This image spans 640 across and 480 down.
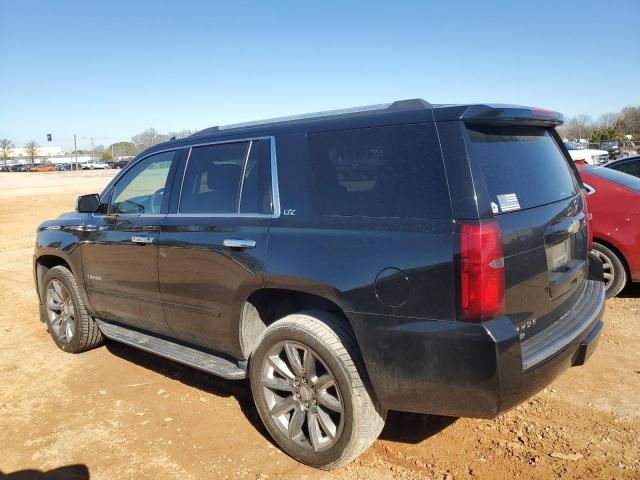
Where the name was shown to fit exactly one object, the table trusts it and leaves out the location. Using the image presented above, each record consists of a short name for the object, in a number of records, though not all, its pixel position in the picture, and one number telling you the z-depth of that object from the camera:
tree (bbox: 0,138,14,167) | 110.94
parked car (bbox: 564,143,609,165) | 16.27
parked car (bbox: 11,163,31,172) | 89.50
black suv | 2.53
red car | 5.59
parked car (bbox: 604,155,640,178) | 7.66
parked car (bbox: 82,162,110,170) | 88.94
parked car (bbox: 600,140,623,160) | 29.87
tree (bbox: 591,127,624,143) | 47.72
